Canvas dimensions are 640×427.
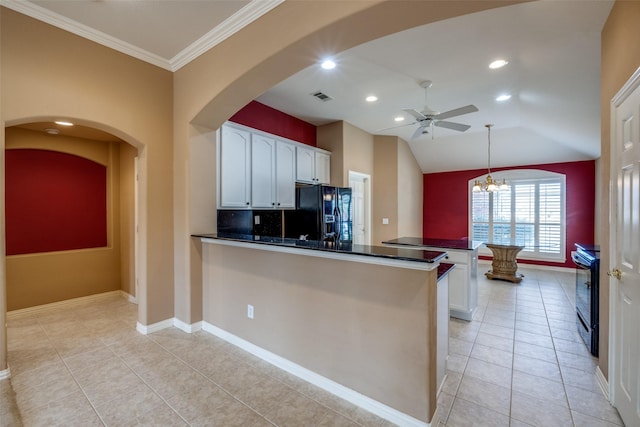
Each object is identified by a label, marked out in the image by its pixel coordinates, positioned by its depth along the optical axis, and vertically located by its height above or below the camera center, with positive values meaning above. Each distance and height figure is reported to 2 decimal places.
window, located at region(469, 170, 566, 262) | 6.61 -0.12
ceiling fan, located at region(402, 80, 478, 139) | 3.41 +1.20
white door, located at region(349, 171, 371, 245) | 5.79 +0.08
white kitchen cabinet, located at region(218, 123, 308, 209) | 3.58 +0.57
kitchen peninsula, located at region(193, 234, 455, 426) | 1.76 -0.81
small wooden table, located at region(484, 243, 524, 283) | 5.44 -1.04
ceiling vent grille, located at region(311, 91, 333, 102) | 4.10 +1.70
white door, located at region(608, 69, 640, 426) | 1.62 -0.27
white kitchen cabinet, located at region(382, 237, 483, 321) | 3.47 -0.83
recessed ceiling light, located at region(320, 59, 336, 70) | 3.22 +1.70
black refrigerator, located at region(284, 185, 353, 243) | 4.38 -0.08
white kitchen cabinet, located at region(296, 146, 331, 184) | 4.69 +0.79
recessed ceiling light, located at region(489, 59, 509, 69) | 3.15 +1.66
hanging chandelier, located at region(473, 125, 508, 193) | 5.37 +0.49
